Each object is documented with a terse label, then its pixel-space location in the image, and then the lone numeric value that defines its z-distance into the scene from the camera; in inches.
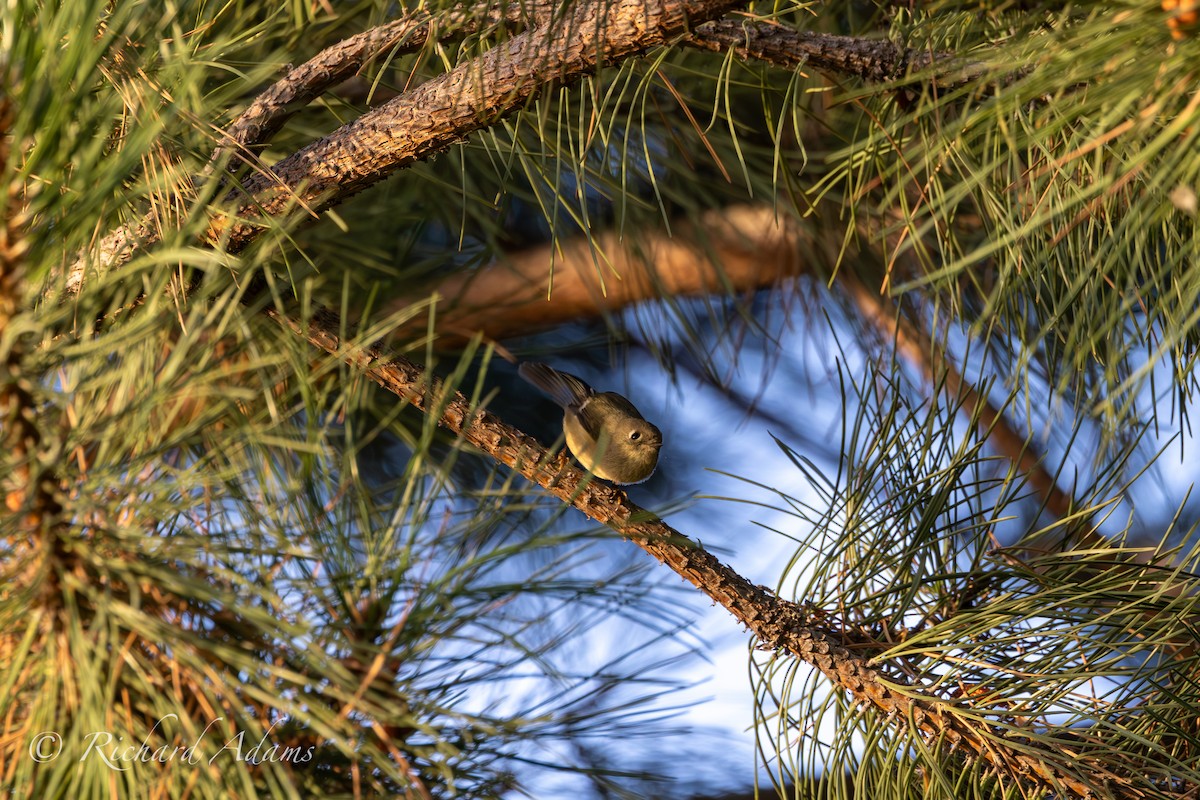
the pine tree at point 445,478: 135.7
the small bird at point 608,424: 200.5
